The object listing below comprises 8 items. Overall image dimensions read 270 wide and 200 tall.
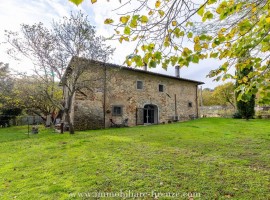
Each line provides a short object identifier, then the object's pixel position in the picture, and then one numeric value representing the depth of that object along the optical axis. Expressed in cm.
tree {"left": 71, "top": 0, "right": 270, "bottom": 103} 224
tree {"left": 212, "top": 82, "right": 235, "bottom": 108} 3095
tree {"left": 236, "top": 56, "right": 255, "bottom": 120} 1888
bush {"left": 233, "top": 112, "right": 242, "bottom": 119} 1994
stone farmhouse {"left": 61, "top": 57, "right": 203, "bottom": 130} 1320
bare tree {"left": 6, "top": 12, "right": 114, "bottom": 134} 1032
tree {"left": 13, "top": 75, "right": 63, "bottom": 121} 1130
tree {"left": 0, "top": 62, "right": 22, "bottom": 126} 1631
